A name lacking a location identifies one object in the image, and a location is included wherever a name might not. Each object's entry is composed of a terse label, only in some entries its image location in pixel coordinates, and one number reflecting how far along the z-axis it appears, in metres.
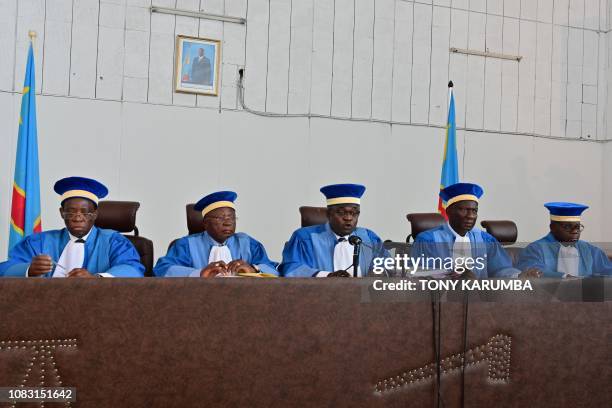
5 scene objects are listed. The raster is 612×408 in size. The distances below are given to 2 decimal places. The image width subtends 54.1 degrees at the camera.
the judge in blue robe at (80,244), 2.97
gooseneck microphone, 1.90
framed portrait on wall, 5.43
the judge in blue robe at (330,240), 3.41
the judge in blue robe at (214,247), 3.29
